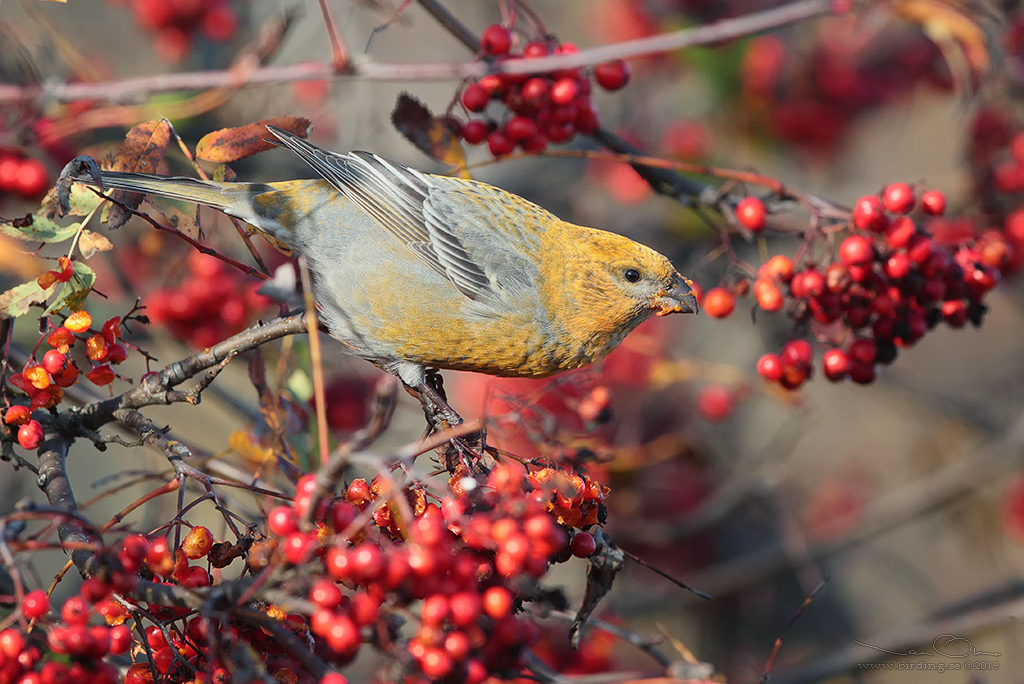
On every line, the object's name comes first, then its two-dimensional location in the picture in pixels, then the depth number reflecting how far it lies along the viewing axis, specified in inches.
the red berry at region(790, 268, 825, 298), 217.5
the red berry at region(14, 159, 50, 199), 265.3
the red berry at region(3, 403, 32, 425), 164.6
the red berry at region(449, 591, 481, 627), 118.5
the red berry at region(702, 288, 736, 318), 241.4
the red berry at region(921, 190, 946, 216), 231.9
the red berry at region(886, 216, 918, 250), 215.9
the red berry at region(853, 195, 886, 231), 215.6
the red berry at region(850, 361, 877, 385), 230.1
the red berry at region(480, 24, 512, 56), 227.3
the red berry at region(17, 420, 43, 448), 164.9
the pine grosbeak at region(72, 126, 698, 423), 251.6
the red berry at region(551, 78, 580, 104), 229.3
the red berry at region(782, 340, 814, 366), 231.1
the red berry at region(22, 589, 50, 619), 118.6
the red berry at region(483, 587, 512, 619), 124.3
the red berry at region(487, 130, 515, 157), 239.3
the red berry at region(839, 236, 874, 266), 213.2
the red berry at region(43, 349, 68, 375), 163.2
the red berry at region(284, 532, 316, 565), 116.7
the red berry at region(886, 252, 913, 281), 215.5
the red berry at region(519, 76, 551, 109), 230.4
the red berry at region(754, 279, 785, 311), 226.4
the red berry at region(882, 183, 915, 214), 221.3
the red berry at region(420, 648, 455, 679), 117.0
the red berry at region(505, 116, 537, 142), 235.6
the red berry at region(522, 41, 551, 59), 228.7
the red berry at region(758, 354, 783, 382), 232.8
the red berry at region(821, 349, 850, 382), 227.8
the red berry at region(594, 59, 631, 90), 251.9
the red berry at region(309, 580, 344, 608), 119.0
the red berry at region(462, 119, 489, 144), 240.7
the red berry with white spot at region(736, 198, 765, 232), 233.8
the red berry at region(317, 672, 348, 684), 118.9
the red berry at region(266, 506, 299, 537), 123.0
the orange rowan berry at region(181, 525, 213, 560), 151.3
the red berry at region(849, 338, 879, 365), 228.5
